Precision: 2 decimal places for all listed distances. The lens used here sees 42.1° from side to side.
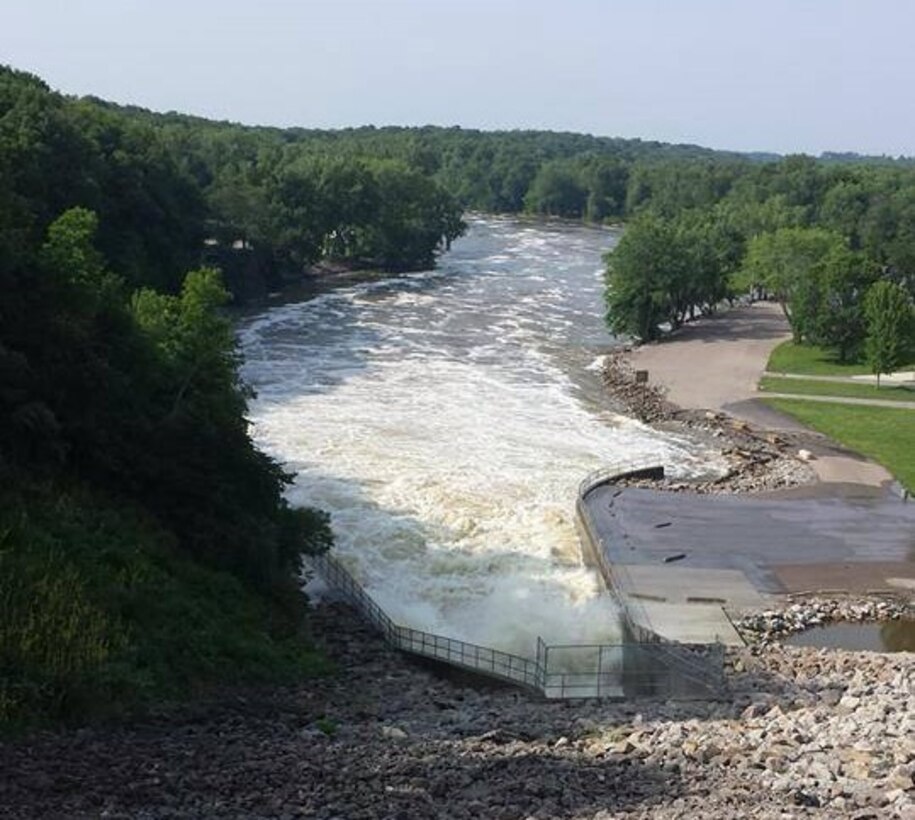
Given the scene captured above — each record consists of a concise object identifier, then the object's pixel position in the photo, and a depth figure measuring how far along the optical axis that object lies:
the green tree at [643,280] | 89.25
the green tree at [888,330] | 71.06
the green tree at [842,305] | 80.19
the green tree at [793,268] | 83.38
